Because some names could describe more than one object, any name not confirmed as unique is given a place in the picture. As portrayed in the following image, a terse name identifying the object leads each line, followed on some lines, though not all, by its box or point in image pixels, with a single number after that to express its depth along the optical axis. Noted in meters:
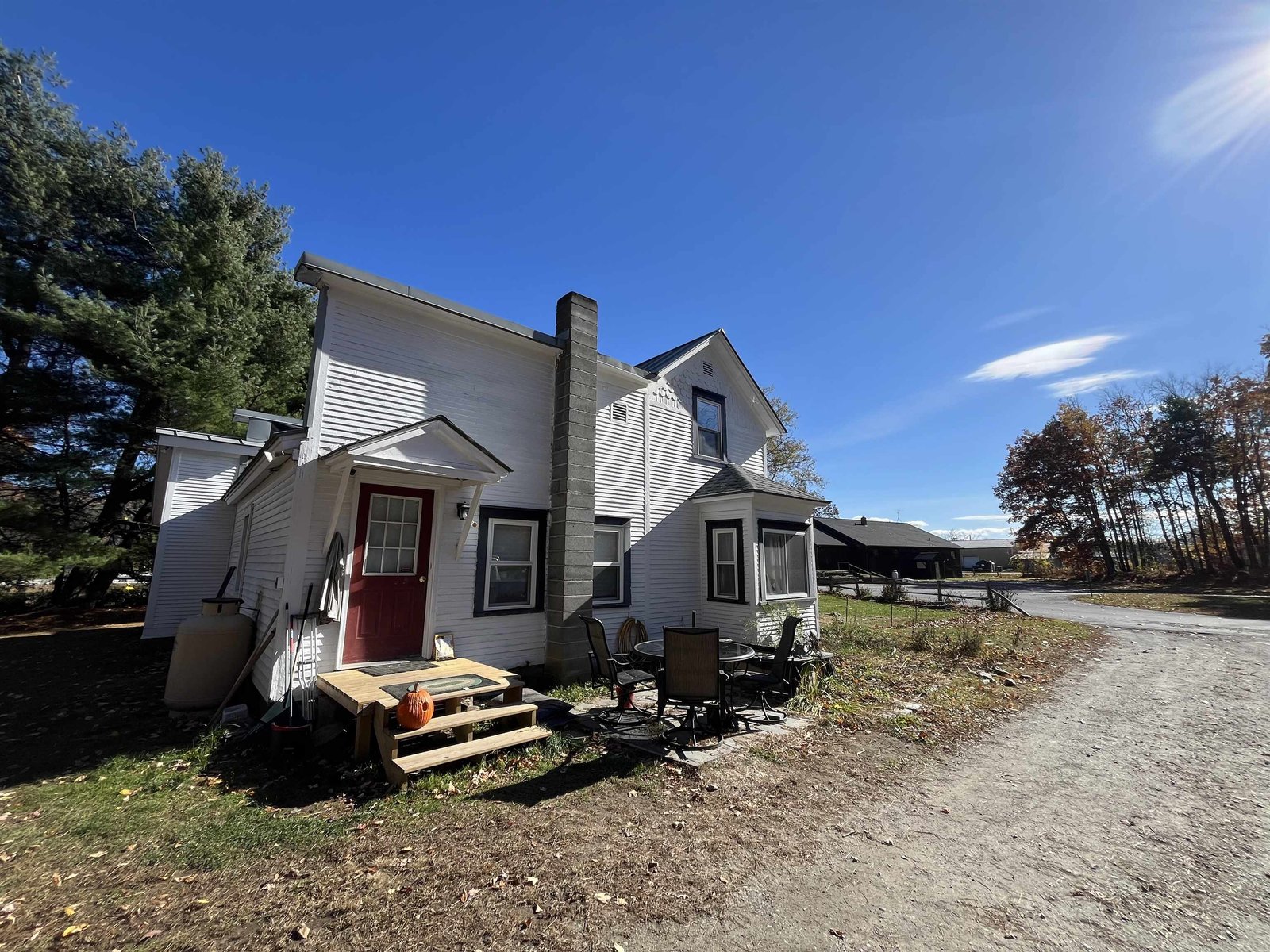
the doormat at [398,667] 6.38
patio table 6.29
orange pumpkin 4.82
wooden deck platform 4.76
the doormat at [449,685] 5.38
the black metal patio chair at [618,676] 6.33
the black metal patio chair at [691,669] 5.39
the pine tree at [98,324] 15.69
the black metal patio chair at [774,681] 6.77
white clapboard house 6.73
